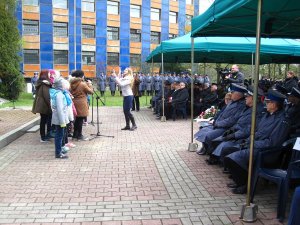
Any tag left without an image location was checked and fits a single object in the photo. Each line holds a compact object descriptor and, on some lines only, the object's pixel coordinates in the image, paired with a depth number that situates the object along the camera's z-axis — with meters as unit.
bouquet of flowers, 8.70
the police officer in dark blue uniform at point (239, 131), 4.51
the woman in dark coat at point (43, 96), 6.80
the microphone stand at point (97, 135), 7.68
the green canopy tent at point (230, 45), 9.25
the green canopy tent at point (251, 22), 3.31
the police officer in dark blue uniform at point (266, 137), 3.80
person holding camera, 8.87
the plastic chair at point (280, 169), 3.29
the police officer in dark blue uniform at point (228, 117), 5.19
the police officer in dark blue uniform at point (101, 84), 21.96
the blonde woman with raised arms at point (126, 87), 8.10
